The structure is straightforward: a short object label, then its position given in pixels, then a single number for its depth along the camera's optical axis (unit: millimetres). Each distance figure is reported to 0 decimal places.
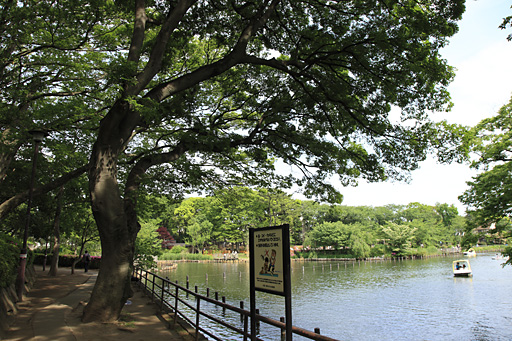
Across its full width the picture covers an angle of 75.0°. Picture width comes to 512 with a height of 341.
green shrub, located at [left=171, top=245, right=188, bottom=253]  65300
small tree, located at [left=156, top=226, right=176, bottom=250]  67250
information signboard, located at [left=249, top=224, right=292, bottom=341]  3906
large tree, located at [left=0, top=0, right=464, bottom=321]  7891
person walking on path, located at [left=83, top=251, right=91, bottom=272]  25312
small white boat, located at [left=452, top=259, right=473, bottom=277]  33094
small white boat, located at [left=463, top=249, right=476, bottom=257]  74575
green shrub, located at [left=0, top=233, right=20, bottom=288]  8391
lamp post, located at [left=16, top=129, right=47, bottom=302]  11055
